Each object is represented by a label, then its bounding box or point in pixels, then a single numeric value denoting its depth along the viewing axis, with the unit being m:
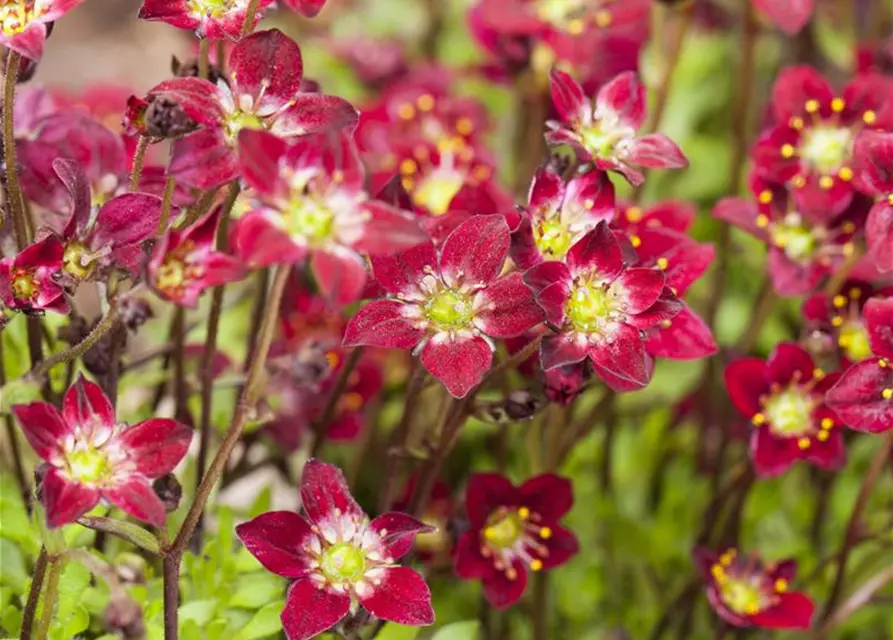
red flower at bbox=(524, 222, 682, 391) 0.30
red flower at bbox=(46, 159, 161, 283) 0.30
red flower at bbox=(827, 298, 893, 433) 0.31
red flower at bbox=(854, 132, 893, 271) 0.32
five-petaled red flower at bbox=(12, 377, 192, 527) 0.29
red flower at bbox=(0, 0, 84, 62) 0.30
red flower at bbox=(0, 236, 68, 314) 0.30
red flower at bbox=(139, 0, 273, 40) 0.30
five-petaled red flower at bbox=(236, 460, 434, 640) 0.31
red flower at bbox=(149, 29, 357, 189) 0.30
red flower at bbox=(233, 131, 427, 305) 0.28
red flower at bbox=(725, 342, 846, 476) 0.34
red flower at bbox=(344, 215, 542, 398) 0.30
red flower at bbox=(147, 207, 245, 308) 0.29
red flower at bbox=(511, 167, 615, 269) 0.31
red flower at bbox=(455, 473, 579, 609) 0.34
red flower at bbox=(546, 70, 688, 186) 0.31
